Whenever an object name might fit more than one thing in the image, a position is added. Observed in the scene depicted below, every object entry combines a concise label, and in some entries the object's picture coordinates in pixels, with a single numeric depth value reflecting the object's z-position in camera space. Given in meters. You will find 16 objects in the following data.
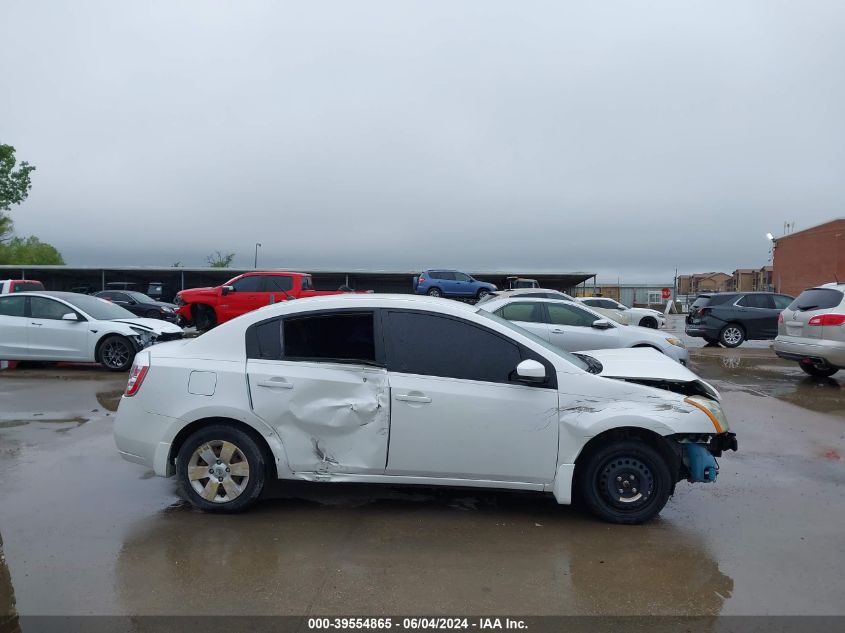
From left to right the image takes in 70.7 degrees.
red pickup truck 16.88
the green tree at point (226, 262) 78.88
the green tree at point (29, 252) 60.72
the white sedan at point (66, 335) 10.99
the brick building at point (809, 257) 41.44
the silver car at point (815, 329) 9.78
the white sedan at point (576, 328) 10.45
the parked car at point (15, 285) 19.85
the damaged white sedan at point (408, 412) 4.30
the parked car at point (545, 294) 16.23
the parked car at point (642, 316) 20.28
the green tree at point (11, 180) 41.72
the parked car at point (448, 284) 29.05
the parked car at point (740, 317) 16.00
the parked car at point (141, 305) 21.69
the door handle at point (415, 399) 4.33
